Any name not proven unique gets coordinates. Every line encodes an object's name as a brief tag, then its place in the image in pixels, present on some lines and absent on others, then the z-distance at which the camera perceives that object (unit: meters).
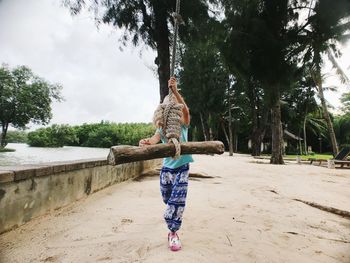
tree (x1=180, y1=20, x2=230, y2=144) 27.41
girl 2.78
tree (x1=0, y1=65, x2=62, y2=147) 29.55
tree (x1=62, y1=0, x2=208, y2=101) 8.88
